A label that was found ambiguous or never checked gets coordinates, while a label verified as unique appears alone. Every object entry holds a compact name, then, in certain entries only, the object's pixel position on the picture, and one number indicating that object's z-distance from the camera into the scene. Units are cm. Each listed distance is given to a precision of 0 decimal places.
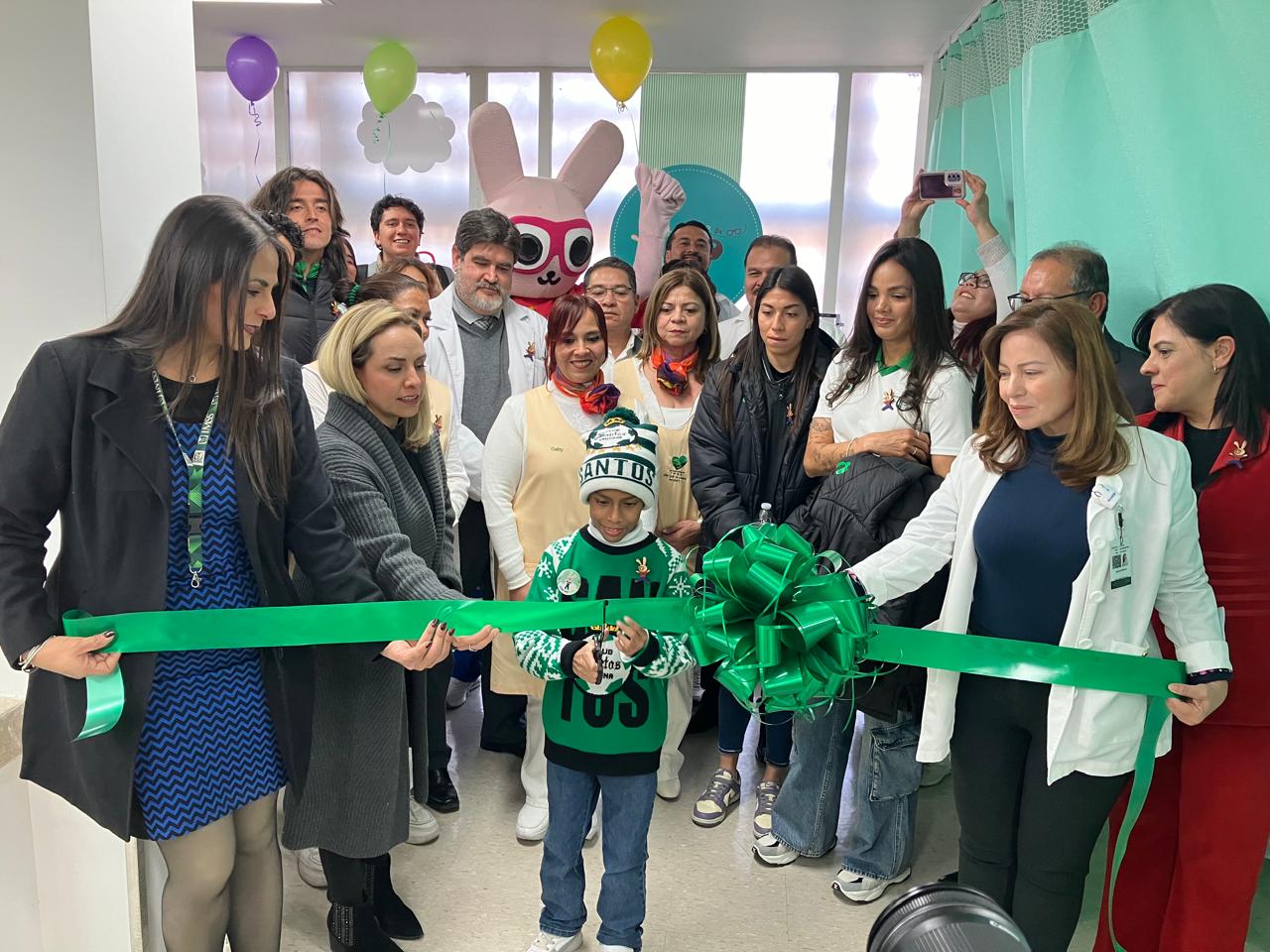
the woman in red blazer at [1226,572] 210
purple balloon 625
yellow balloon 545
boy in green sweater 230
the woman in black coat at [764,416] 292
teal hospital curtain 229
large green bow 173
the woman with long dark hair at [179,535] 162
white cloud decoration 709
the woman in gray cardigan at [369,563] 209
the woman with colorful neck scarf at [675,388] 314
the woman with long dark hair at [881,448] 260
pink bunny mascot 449
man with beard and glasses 343
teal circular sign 629
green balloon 612
